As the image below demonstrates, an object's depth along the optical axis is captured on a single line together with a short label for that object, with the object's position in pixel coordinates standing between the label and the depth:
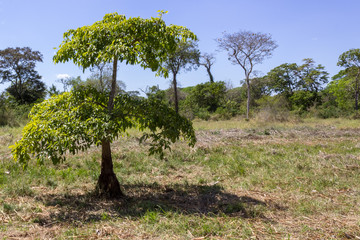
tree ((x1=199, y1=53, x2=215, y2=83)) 28.78
